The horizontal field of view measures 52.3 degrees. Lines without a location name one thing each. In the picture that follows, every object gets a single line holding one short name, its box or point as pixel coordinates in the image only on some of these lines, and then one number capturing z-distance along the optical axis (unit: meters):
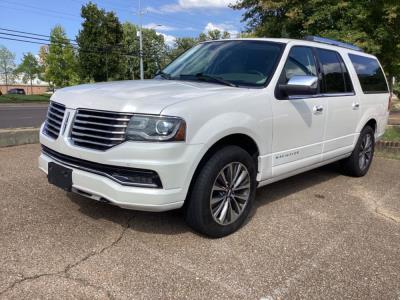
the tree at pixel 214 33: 86.59
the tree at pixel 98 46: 35.94
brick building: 83.45
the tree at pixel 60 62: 46.94
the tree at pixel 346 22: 11.71
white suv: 3.11
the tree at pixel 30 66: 79.35
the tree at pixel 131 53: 40.80
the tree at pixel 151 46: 52.02
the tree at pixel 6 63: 94.00
